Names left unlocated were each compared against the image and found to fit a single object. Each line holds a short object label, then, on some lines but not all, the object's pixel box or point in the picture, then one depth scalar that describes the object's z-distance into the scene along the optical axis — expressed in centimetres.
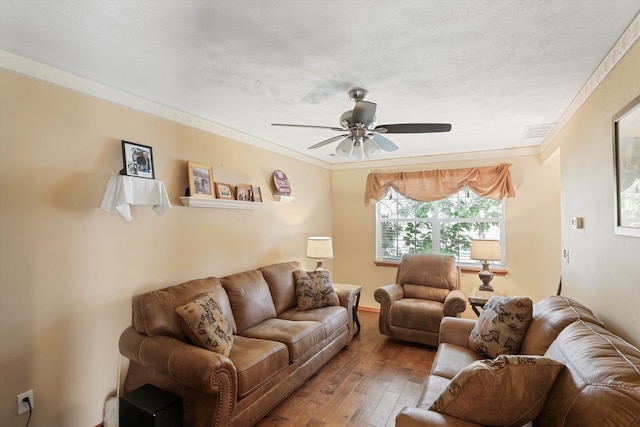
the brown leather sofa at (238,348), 186
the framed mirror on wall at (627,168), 150
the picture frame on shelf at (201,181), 283
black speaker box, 177
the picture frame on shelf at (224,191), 313
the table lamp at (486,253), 371
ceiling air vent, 320
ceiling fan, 215
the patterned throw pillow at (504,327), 204
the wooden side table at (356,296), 374
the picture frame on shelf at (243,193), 339
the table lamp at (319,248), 412
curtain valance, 415
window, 442
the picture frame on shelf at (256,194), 358
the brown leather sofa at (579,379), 103
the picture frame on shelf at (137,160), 234
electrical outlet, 182
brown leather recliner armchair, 346
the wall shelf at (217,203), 279
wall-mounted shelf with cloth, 218
